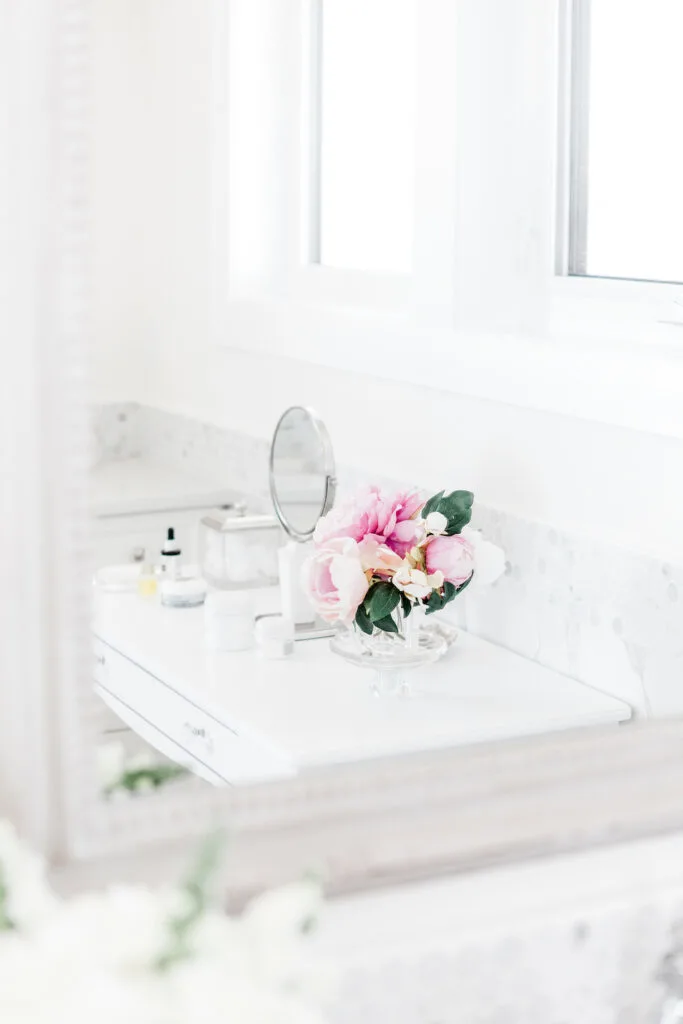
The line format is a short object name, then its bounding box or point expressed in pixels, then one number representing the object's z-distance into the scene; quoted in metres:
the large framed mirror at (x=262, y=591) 2.61
